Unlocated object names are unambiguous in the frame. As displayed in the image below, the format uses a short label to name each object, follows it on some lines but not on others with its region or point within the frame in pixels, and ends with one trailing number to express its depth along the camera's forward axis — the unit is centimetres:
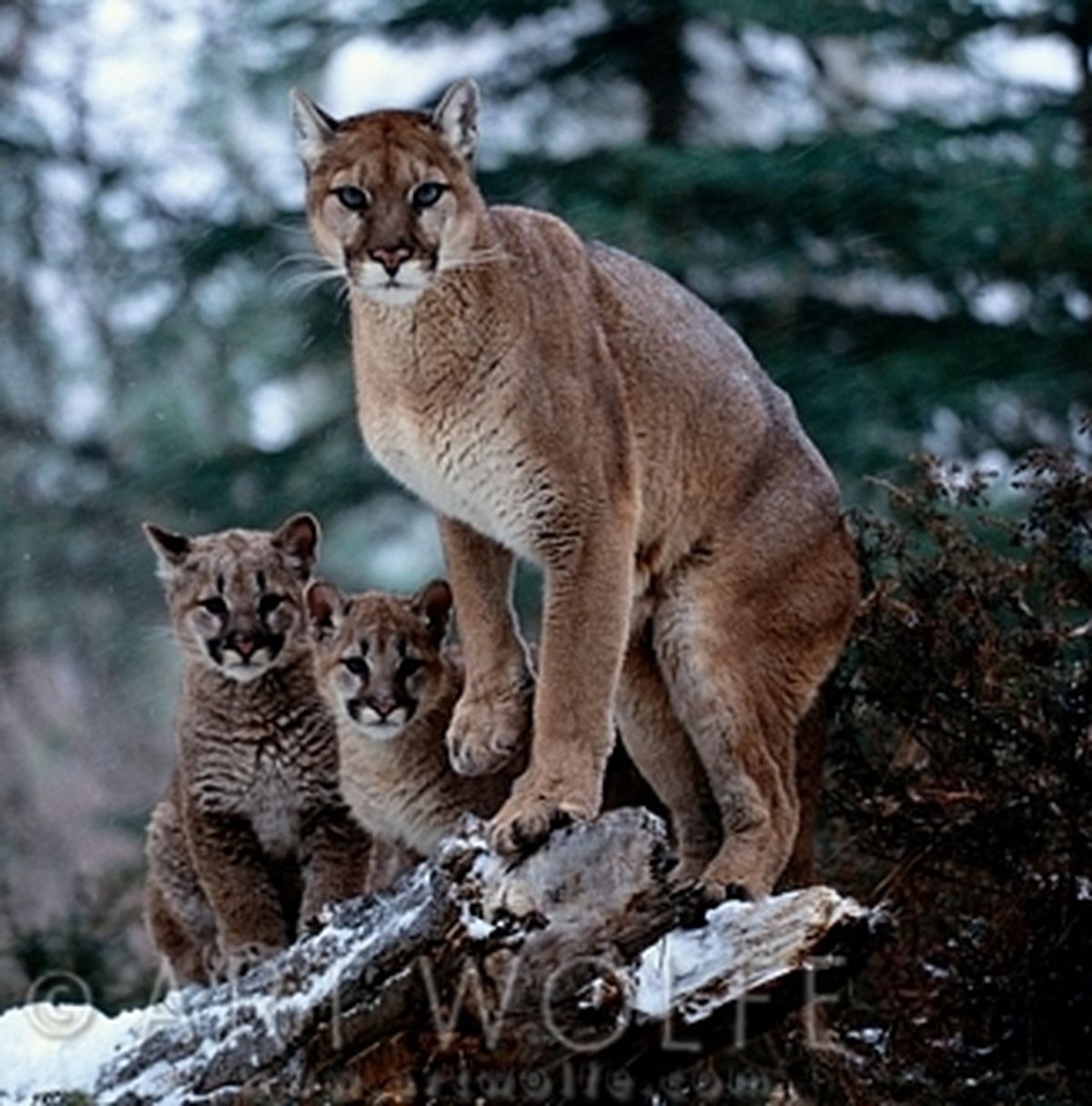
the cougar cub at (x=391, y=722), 1507
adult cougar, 1405
